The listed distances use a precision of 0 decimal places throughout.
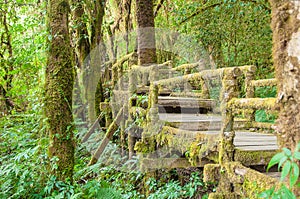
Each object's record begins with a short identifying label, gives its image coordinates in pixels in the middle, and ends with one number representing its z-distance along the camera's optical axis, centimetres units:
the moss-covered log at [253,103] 243
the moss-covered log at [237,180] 262
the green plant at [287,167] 162
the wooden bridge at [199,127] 304
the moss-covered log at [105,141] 904
